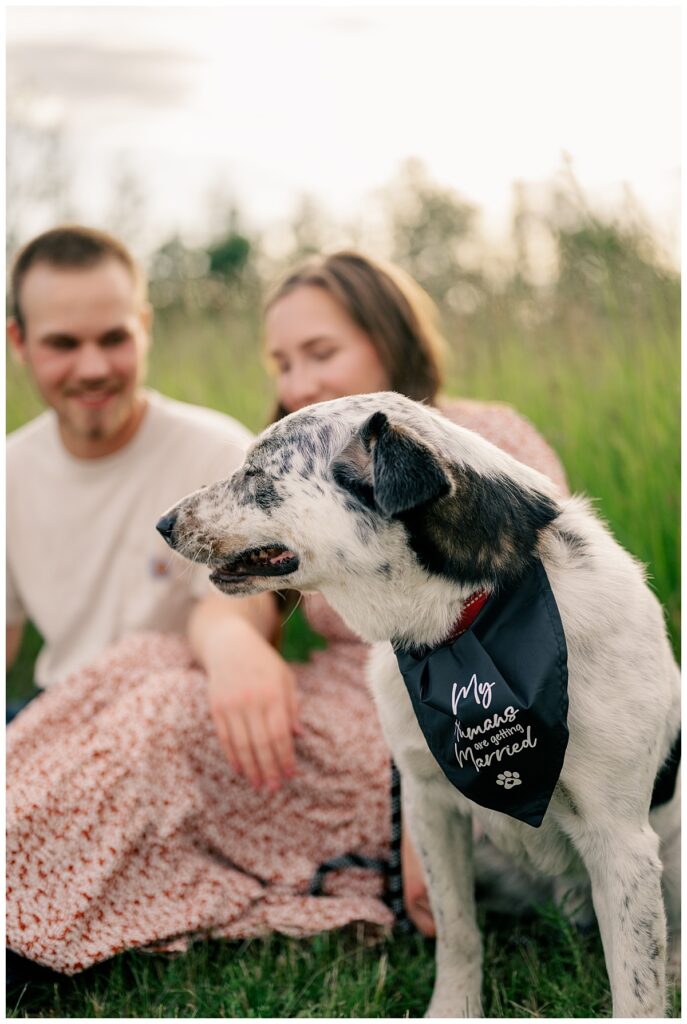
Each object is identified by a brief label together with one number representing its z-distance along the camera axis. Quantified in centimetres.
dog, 206
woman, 262
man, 340
